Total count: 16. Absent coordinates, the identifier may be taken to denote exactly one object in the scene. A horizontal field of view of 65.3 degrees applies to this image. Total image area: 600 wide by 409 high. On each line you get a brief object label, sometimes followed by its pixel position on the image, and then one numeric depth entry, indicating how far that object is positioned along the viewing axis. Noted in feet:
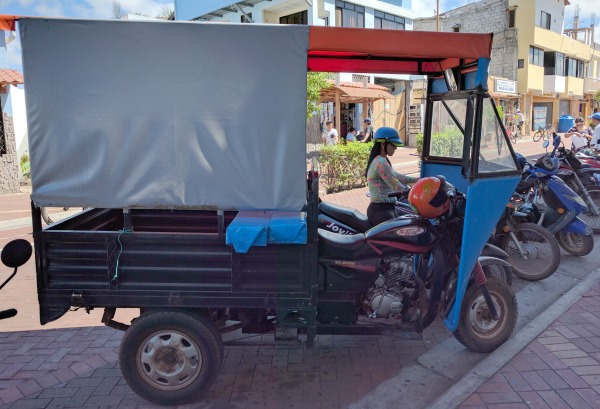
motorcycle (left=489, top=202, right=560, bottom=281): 16.93
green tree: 39.30
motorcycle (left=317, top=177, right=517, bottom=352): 10.80
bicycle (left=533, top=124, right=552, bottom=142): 96.32
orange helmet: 11.40
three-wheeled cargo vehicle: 9.14
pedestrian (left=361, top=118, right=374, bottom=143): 46.50
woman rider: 16.47
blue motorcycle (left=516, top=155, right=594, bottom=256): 18.69
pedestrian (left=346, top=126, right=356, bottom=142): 53.11
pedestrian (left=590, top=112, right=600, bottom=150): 28.07
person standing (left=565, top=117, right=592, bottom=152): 28.96
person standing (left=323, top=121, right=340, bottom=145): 53.36
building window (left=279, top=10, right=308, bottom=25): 71.97
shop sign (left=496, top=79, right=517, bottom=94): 97.14
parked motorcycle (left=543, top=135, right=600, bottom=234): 21.42
